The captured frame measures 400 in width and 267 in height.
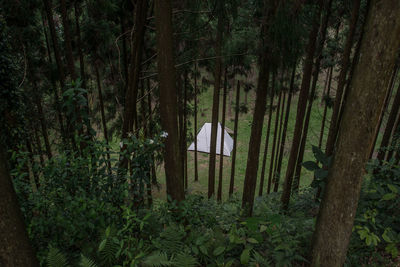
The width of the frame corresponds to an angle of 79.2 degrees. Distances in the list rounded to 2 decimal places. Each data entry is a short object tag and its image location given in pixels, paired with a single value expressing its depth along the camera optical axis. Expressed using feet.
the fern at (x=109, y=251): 9.31
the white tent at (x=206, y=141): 64.67
